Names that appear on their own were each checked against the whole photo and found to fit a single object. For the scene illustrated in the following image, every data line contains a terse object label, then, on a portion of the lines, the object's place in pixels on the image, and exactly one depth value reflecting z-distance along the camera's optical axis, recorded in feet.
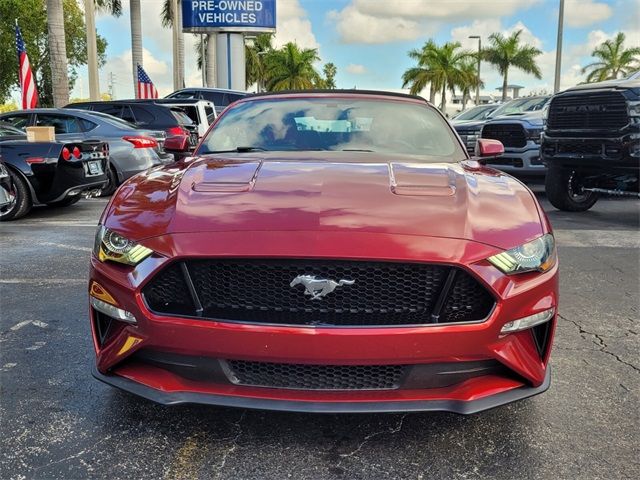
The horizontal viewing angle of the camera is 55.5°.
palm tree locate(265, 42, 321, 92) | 197.98
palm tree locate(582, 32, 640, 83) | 158.10
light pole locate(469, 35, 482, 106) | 151.19
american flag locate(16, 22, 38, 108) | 49.14
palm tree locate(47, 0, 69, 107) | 58.34
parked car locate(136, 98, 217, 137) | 43.38
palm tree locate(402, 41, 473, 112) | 173.47
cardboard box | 25.12
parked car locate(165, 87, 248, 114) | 59.16
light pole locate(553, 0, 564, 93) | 66.49
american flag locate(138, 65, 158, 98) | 76.28
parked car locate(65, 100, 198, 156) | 35.98
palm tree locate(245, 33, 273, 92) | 185.16
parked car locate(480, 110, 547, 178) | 32.32
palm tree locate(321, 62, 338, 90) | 316.44
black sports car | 24.81
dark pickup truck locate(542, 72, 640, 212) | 22.20
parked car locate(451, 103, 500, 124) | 46.02
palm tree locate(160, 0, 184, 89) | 100.94
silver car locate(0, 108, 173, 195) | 30.89
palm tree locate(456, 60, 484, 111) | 175.42
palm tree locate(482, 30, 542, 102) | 160.71
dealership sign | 98.63
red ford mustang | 7.19
